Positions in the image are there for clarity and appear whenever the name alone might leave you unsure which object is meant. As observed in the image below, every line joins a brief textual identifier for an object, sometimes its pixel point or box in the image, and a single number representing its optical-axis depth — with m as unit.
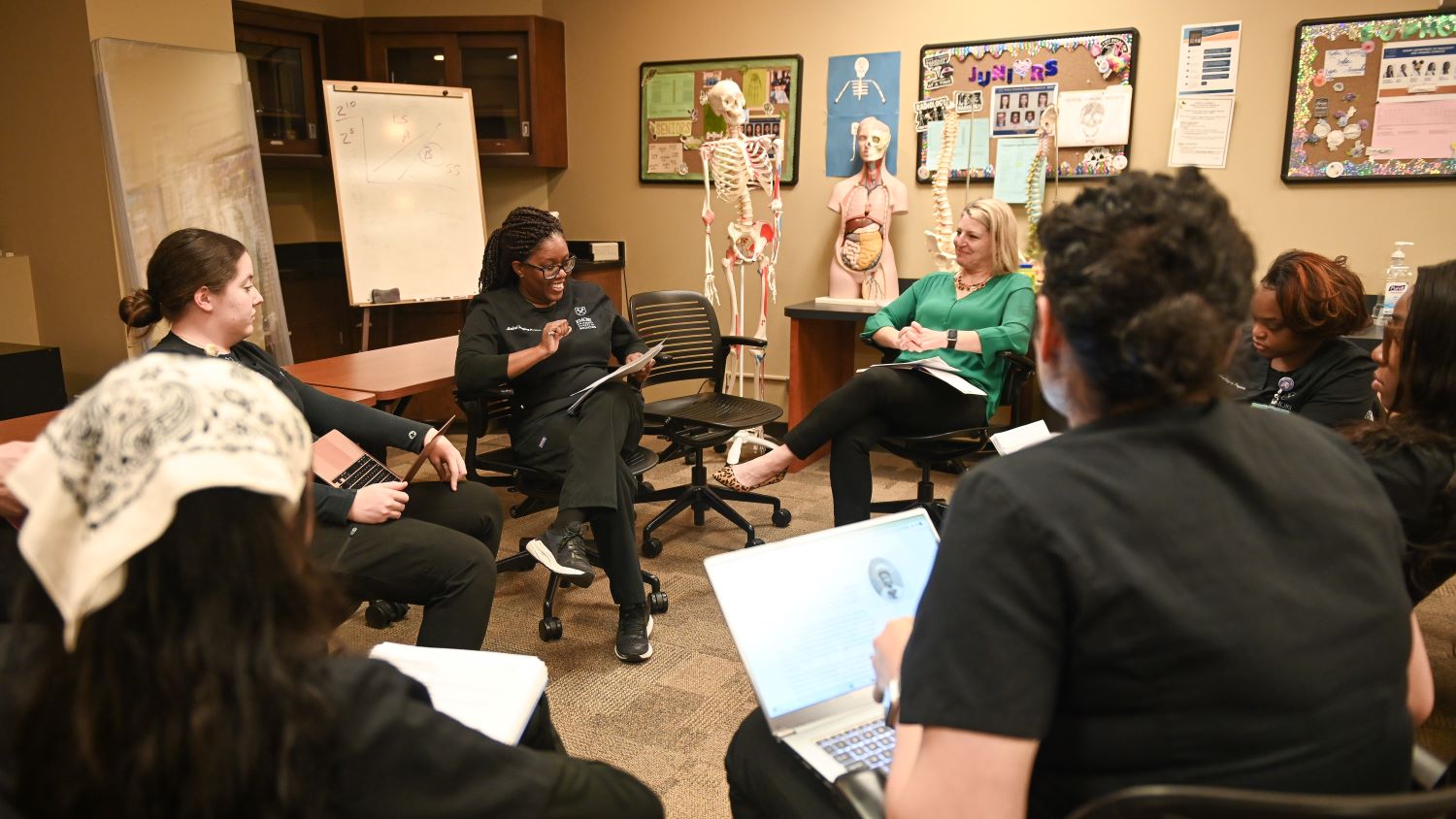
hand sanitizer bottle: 3.59
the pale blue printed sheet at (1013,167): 4.28
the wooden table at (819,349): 4.16
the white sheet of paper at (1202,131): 3.96
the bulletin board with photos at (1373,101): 3.64
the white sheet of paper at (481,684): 1.15
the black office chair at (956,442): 3.17
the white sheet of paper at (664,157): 5.10
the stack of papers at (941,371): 2.92
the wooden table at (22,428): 2.18
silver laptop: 1.26
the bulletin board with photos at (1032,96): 4.10
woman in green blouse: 3.08
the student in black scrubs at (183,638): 0.70
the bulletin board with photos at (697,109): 4.77
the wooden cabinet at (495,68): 4.95
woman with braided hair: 2.60
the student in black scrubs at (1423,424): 1.69
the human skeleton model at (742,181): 4.01
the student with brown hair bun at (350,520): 1.92
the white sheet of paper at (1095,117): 4.09
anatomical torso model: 4.42
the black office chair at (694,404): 3.33
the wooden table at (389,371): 2.83
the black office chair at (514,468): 2.74
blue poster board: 4.51
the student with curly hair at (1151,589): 0.79
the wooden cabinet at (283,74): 4.89
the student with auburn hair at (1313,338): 2.24
